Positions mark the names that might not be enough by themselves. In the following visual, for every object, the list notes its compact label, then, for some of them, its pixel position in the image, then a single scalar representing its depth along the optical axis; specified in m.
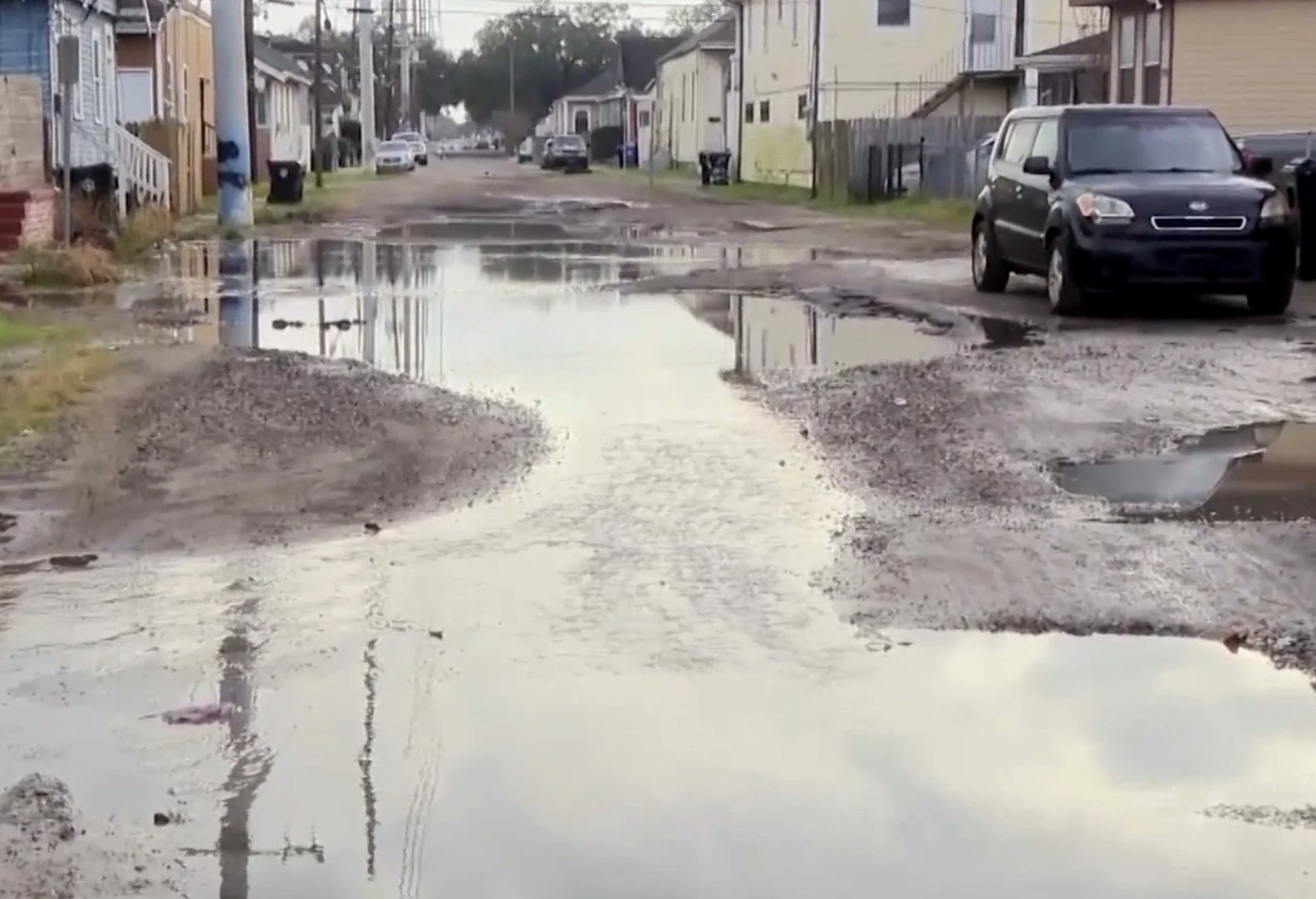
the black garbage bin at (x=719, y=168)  61.09
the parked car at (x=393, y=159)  77.31
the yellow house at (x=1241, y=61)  31.17
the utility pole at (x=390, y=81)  111.88
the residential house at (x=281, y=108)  62.75
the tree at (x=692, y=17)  127.26
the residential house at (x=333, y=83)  99.12
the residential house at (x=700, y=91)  73.00
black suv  16.39
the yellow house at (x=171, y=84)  37.50
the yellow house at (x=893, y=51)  51.66
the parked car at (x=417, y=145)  89.07
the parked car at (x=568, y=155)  78.44
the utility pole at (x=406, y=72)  119.50
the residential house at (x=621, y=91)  100.75
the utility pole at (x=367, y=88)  79.75
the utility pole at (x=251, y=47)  46.53
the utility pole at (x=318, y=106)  57.34
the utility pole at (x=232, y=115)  31.86
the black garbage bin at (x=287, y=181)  44.03
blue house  30.00
